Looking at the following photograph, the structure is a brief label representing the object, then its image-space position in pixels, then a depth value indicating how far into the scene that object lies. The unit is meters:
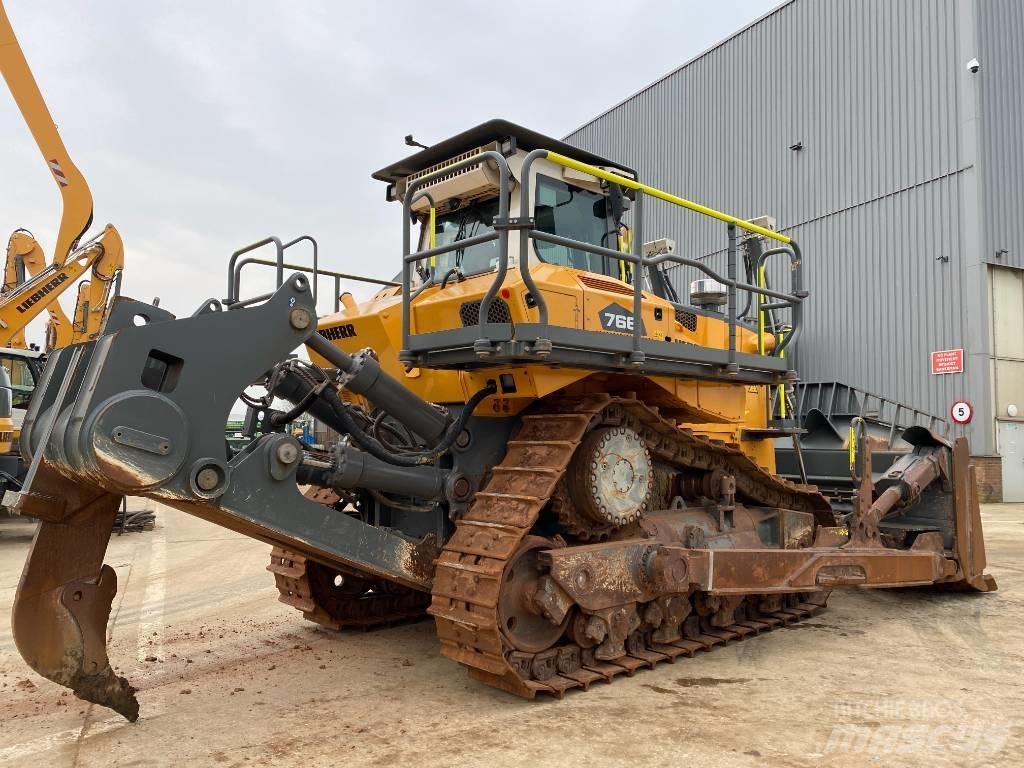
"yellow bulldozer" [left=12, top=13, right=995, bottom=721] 4.11
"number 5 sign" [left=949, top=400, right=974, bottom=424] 16.16
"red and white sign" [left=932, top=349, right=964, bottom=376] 17.45
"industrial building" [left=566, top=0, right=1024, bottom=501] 17.59
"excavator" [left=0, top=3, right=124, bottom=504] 13.64
